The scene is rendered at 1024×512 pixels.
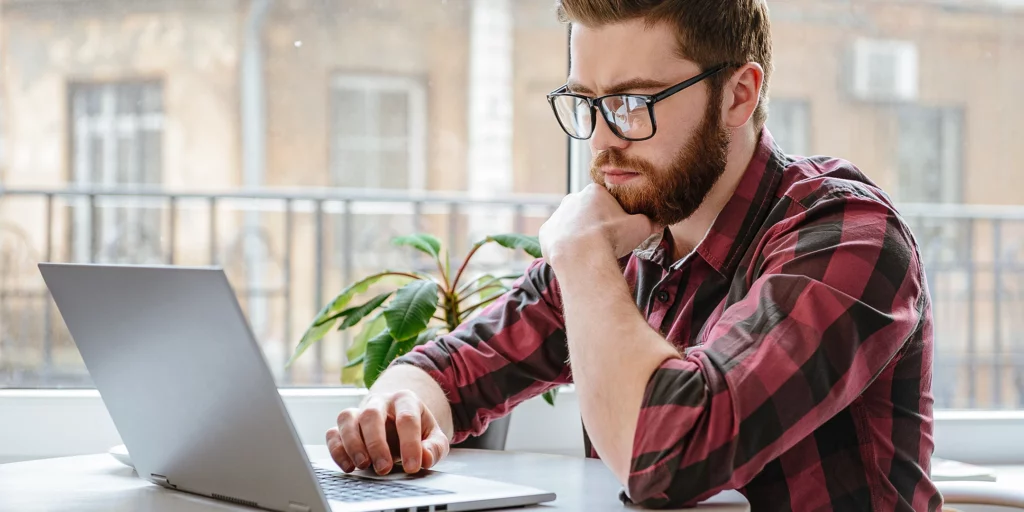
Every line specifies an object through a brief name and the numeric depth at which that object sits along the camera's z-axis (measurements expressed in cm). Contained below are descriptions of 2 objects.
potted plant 165
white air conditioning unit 409
